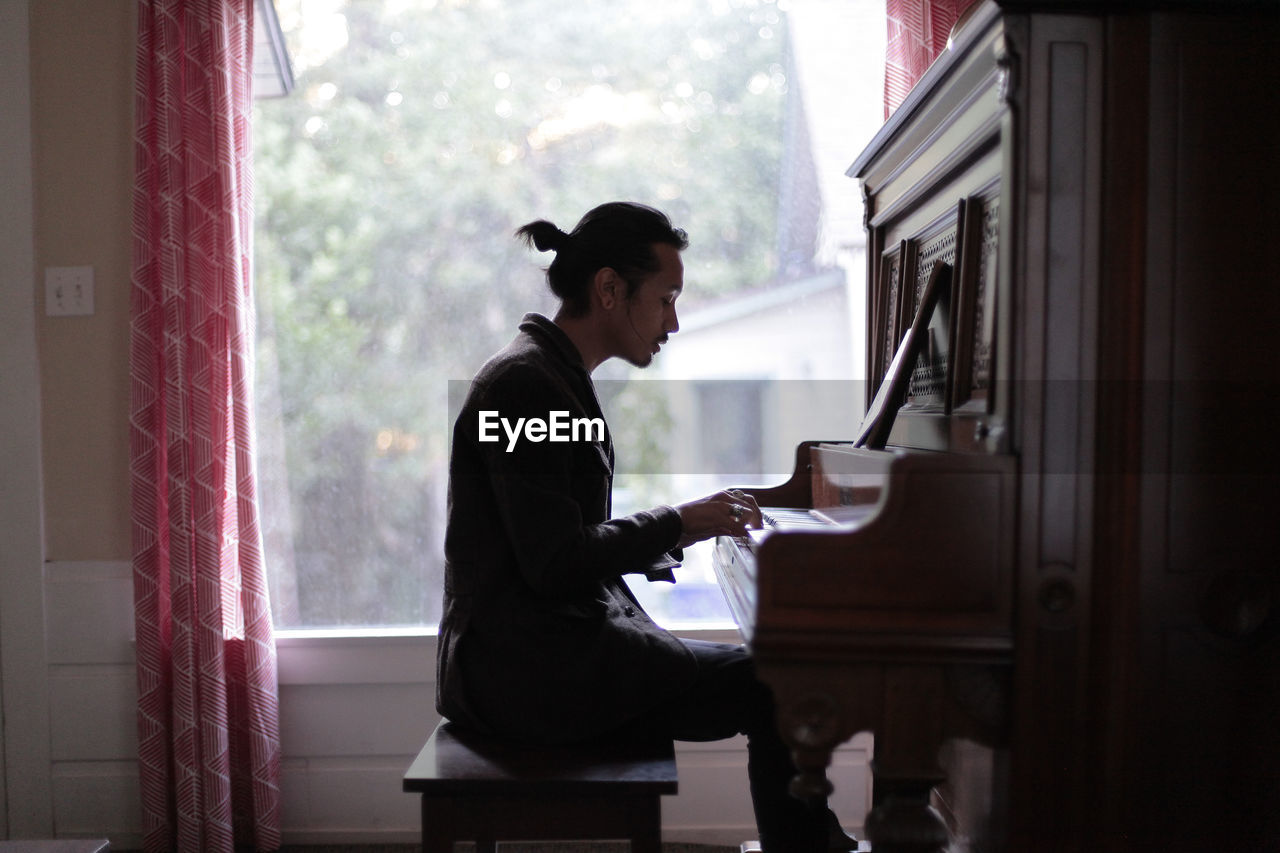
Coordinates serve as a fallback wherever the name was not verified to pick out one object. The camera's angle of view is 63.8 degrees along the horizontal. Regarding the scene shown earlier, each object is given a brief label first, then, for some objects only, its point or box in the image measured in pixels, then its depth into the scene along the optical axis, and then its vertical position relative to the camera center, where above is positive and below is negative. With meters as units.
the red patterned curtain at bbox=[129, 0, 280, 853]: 2.31 -0.11
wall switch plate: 2.45 +0.22
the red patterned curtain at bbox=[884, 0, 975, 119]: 2.30 +0.77
